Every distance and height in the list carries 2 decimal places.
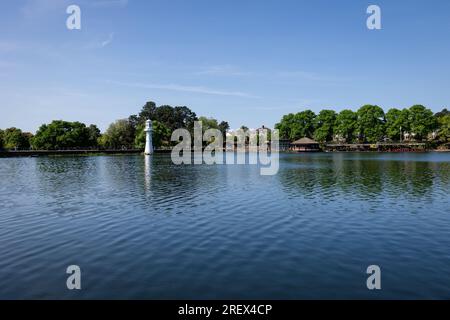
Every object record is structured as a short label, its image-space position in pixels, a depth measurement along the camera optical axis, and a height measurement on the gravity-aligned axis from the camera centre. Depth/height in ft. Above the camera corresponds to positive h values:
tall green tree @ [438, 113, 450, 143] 409.82 +19.58
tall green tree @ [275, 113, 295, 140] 528.22 +34.76
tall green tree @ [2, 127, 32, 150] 402.31 +16.48
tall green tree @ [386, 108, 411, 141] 417.90 +29.06
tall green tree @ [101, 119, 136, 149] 440.86 +19.89
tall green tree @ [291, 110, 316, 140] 507.71 +33.88
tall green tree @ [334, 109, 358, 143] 449.31 +31.83
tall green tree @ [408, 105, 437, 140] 412.57 +31.94
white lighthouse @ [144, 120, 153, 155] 358.43 +13.37
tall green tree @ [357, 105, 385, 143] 433.89 +31.30
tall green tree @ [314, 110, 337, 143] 477.77 +31.25
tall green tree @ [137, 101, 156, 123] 564.47 +63.88
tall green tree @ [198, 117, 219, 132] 514.68 +39.56
